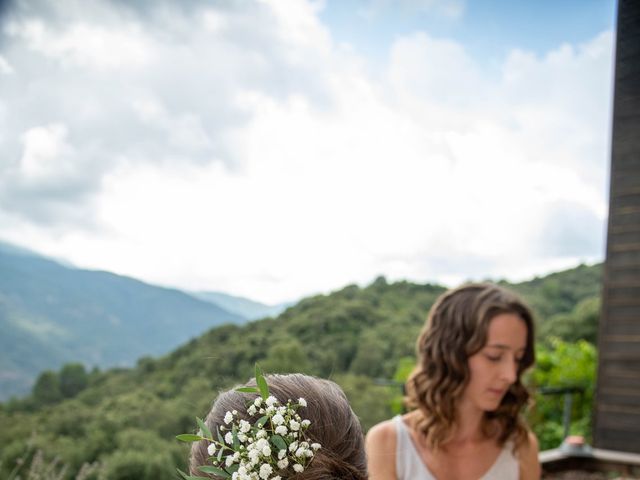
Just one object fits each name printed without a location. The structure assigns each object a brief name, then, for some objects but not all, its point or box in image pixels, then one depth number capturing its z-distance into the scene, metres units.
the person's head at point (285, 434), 0.72
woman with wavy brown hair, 1.81
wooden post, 4.53
